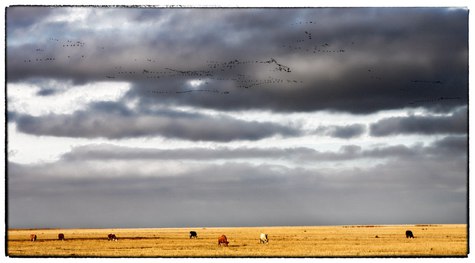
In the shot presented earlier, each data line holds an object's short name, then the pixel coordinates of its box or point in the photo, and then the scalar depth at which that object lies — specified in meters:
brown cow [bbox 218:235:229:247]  48.32
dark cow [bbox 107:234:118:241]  60.19
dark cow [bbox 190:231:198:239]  68.16
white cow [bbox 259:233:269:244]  51.61
